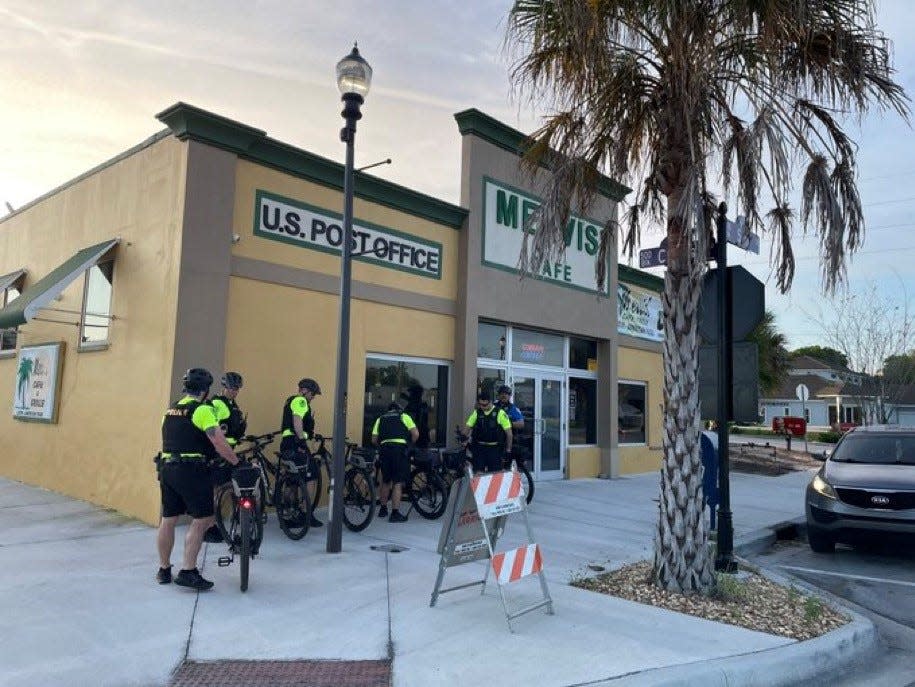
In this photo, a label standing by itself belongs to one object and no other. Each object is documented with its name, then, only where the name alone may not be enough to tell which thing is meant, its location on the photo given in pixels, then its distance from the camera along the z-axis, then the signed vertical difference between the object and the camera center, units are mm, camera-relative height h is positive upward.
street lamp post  7391 +1755
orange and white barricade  5441 -847
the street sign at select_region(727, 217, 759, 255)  7352 +2066
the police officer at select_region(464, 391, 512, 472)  10188 -170
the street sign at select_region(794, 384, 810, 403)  25516 +1504
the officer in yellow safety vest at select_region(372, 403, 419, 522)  9062 -315
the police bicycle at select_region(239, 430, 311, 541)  7922 -883
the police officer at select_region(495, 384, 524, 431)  10688 +269
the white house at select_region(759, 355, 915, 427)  59031 +2786
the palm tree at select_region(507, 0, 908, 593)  6043 +3068
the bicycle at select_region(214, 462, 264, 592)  5891 -887
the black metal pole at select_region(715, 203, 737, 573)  7133 +162
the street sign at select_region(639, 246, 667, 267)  6852 +1733
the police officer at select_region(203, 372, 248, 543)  7609 +30
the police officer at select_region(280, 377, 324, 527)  8258 -87
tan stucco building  8688 +1772
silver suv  8141 -727
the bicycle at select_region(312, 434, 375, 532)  8453 -869
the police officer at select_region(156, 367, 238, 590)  5770 -418
